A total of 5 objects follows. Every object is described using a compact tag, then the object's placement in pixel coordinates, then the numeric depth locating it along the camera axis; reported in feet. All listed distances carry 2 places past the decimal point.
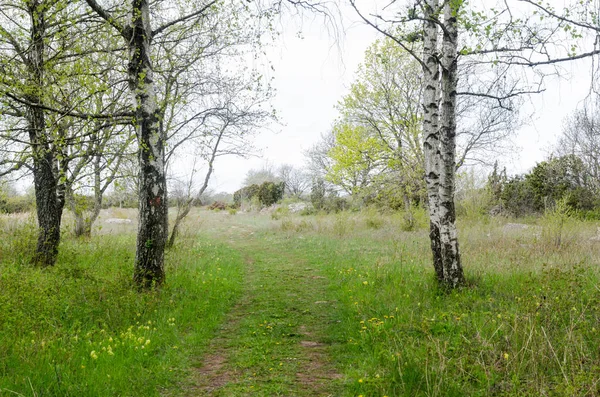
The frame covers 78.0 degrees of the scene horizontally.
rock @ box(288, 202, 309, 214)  136.28
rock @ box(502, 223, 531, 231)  52.24
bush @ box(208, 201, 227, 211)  177.41
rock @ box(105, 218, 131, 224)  75.10
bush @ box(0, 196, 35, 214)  82.90
